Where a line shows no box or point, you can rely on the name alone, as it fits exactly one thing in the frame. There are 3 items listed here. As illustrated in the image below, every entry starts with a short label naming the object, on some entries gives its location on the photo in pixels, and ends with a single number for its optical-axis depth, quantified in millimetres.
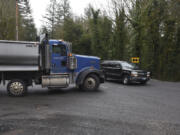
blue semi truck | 6418
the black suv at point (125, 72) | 10523
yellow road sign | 14242
